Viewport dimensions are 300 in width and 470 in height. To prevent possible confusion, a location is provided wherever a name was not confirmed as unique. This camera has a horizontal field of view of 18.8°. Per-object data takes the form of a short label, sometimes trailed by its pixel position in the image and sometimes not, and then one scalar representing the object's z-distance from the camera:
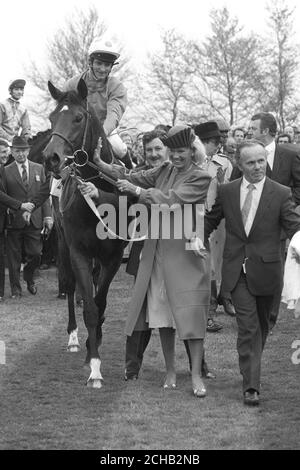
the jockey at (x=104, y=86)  8.62
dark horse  7.72
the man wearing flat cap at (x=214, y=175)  9.98
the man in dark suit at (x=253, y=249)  7.18
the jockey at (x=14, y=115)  16.91
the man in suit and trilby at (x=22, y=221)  14.38
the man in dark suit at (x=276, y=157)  9.37
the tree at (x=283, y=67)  35.91
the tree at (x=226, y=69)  37.53
